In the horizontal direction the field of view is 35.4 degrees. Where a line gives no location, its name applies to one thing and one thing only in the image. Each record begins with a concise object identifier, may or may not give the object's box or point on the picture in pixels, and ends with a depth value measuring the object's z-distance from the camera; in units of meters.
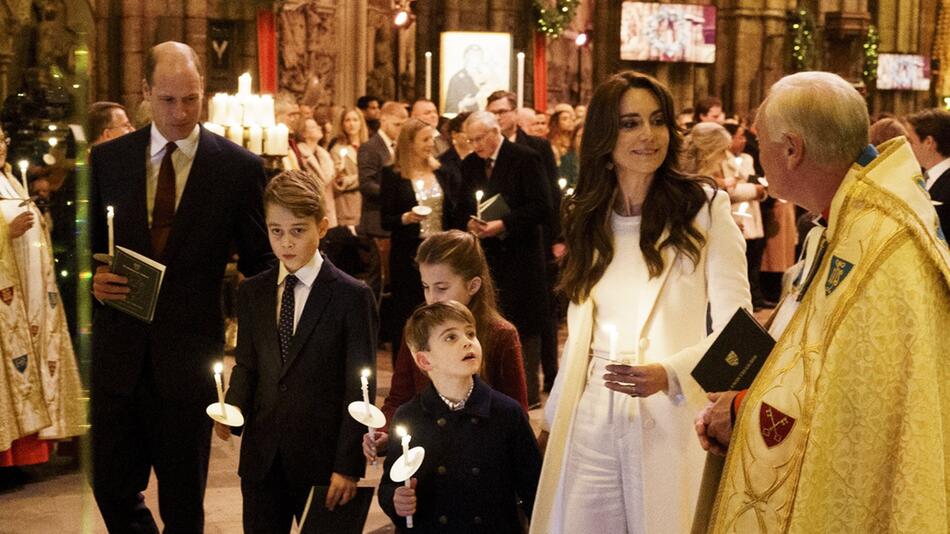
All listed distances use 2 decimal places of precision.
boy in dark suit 4.51
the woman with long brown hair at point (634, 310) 3.75
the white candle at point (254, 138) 9.31
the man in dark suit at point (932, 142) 8.16
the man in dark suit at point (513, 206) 8.34
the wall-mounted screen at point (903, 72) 29.84
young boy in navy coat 4.04
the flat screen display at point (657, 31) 22.12
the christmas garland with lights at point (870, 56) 28.01
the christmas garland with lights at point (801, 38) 23.86
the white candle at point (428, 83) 11.88
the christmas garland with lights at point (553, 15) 17.73
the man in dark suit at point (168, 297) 4.74
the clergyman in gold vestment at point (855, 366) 2.72
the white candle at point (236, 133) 9.25
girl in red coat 4.51
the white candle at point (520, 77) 11.53
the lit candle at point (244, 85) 9.44
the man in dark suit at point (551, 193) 9.41
